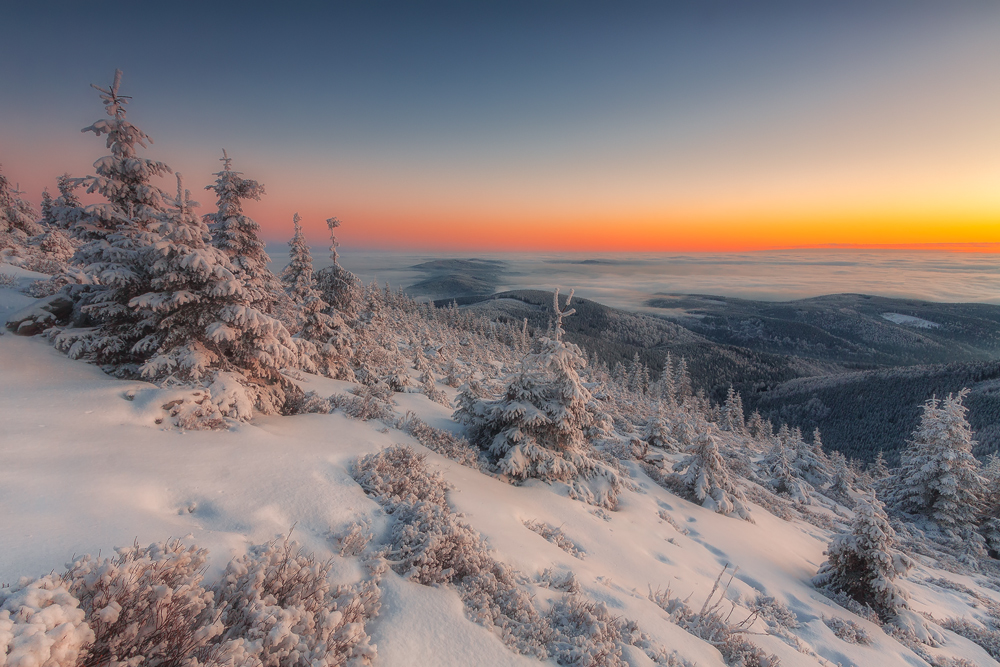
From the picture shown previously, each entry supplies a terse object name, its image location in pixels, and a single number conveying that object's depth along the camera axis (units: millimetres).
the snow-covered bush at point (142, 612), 2521
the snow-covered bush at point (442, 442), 10273
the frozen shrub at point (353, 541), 4754
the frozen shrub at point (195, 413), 7152
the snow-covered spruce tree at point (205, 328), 8102
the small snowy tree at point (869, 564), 9688
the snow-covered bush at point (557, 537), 7348
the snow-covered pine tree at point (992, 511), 22375
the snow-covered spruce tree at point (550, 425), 10273
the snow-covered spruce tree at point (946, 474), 22891
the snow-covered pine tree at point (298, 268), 17984
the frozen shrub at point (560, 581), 5625
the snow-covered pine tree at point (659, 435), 21562
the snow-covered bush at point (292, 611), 2996
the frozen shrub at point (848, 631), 7828
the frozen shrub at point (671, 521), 11082
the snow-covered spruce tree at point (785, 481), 23578
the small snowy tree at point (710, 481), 14047
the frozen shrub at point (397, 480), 6234
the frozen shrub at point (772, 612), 7406
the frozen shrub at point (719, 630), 5508
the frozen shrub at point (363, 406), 10633
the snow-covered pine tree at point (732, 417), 66356
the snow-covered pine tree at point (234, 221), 14859
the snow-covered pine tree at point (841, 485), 29758
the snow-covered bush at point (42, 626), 2102
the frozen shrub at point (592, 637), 4211
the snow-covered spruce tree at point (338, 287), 19953
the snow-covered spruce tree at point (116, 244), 8859
